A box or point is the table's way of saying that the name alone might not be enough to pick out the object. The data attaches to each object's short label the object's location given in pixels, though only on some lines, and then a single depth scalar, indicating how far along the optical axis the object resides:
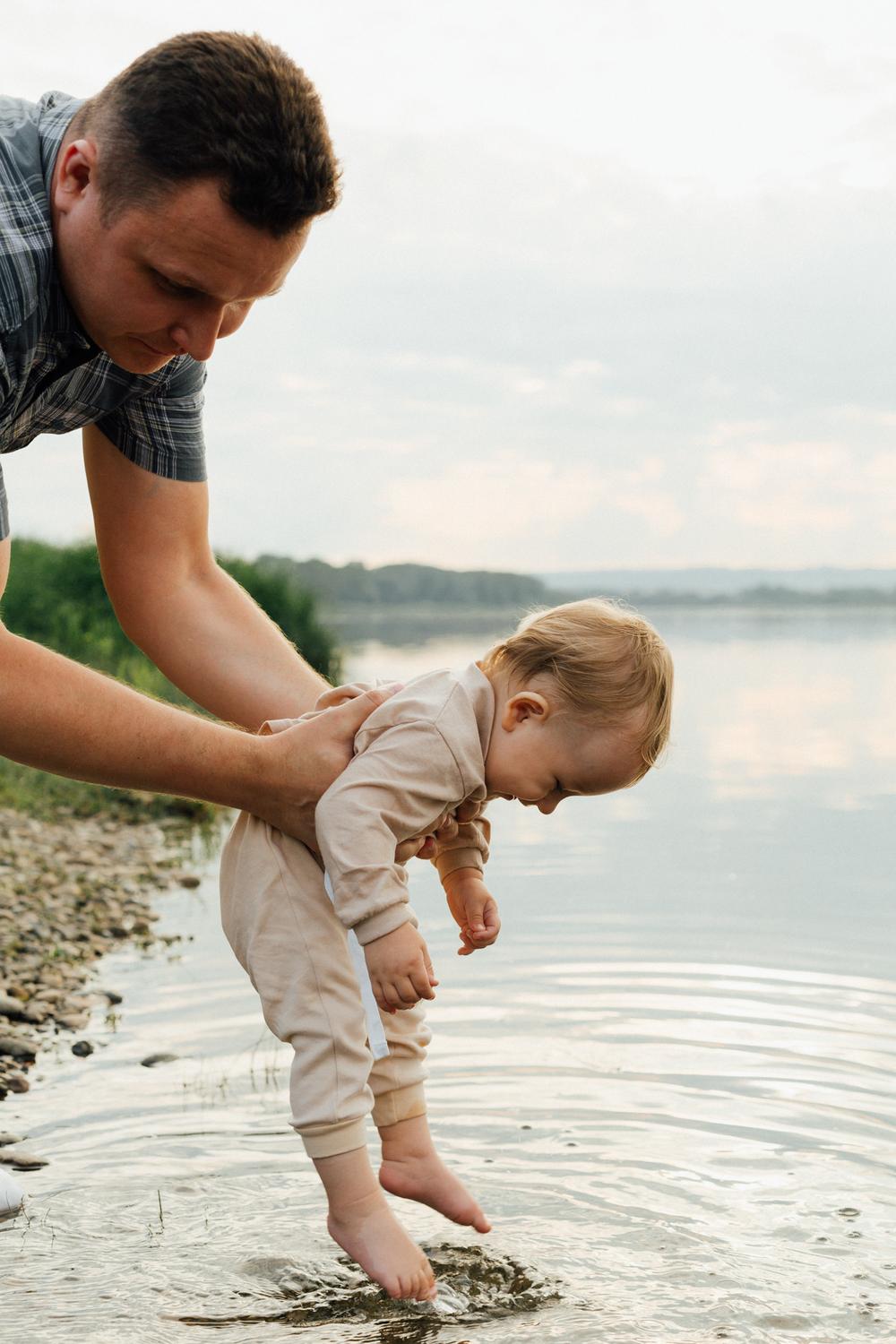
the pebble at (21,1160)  3.26
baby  2.56
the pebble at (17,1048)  3.98
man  2.49
